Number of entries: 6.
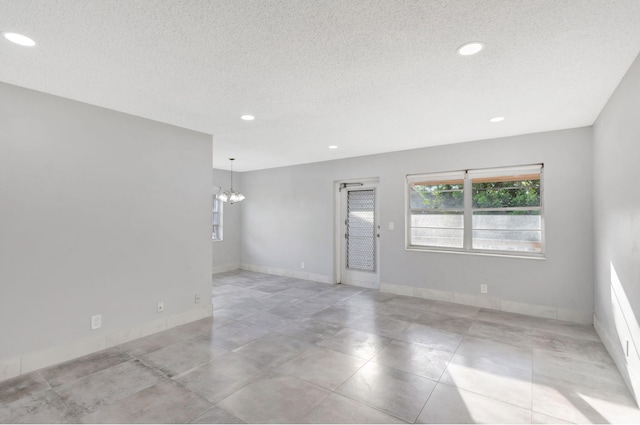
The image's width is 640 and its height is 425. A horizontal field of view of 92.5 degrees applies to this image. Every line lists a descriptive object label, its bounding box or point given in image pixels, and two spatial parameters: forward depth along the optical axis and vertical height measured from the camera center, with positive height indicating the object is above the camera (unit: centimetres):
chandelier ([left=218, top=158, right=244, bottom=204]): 646 +43
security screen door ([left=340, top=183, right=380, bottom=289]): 595 -40
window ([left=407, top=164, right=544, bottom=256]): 436 +8
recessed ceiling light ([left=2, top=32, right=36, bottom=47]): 197 +118
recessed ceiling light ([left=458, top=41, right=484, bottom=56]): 207 +116
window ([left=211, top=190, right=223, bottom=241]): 754 -6
